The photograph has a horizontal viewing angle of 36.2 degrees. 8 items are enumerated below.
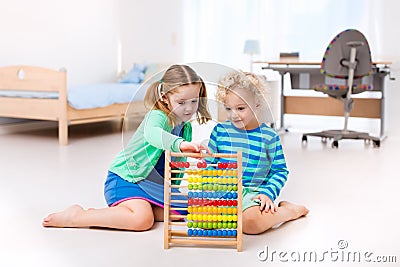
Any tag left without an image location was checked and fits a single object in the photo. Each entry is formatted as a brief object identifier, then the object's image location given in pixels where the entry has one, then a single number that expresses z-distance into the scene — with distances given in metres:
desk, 5.07
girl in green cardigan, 1.90
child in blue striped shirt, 1.95
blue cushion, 5.91
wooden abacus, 1.88
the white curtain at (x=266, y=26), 6.02
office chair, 4.41
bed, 4.43
